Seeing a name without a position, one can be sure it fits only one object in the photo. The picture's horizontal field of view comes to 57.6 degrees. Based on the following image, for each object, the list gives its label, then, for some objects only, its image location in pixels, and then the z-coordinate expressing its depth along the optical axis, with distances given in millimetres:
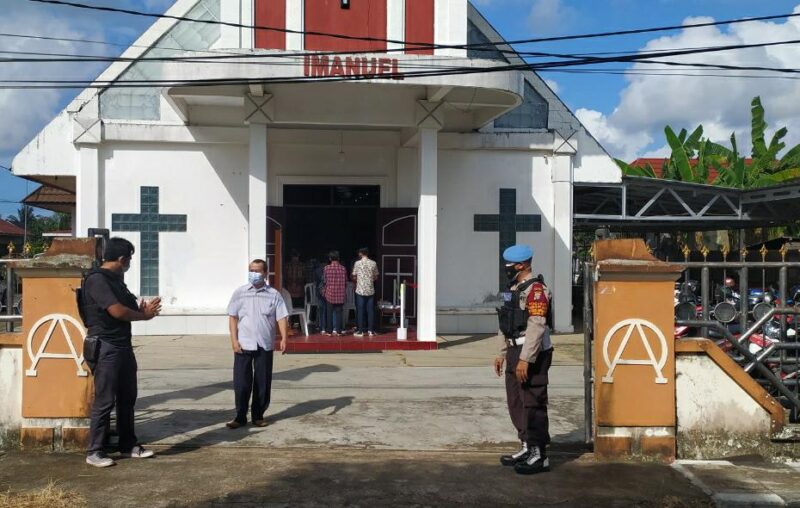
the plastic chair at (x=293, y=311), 12883
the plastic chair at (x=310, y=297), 13820
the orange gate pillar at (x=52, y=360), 6129
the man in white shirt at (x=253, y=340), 7004
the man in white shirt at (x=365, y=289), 12633
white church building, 12477
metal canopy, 15430
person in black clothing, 5748
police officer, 5582
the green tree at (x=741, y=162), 20250
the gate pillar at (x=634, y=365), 6062
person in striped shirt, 12633
